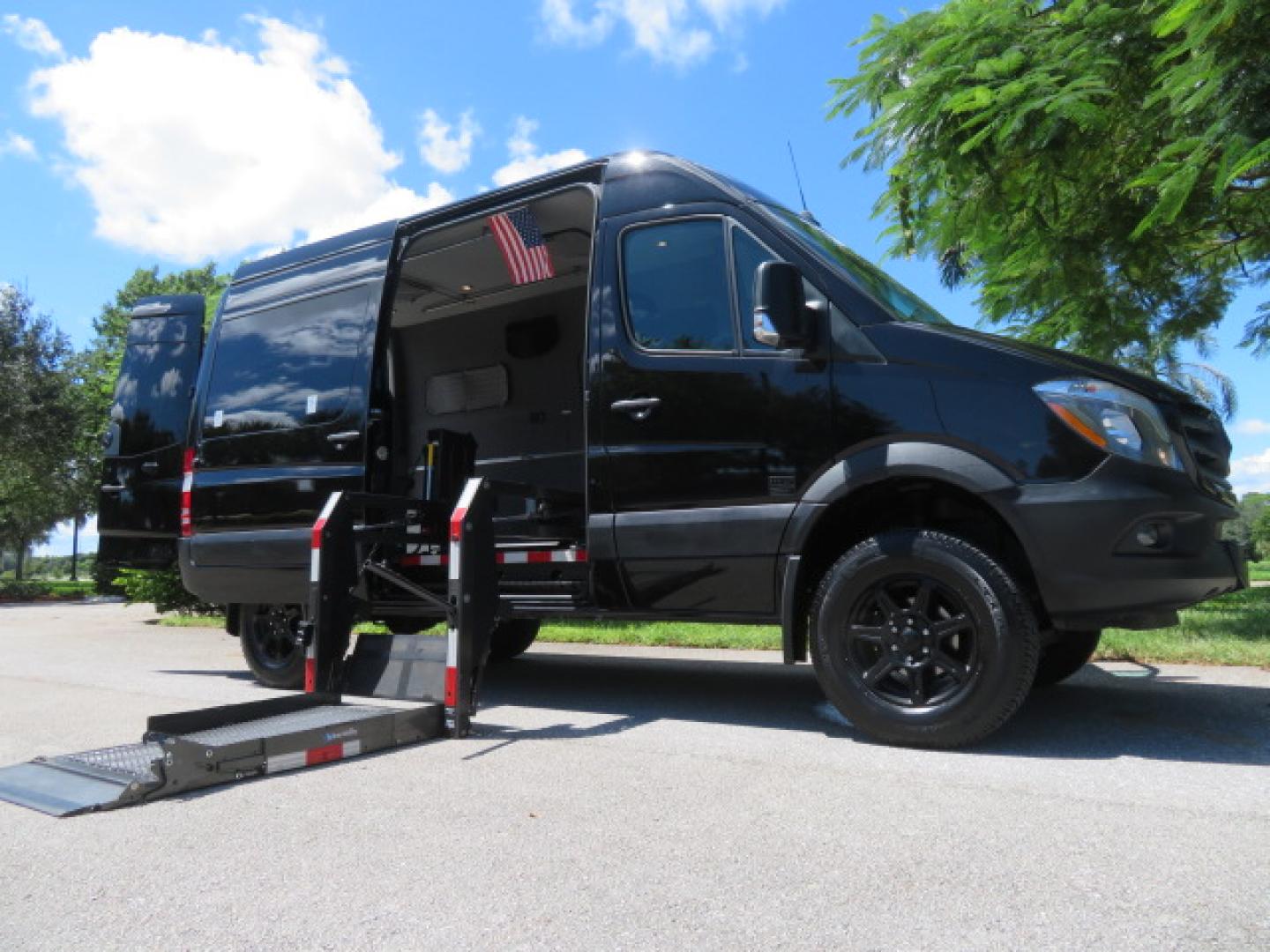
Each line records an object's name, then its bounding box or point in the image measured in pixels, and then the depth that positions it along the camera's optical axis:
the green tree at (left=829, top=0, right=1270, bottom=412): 5.79
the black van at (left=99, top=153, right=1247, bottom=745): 3.60
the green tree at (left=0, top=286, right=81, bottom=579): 26.61
